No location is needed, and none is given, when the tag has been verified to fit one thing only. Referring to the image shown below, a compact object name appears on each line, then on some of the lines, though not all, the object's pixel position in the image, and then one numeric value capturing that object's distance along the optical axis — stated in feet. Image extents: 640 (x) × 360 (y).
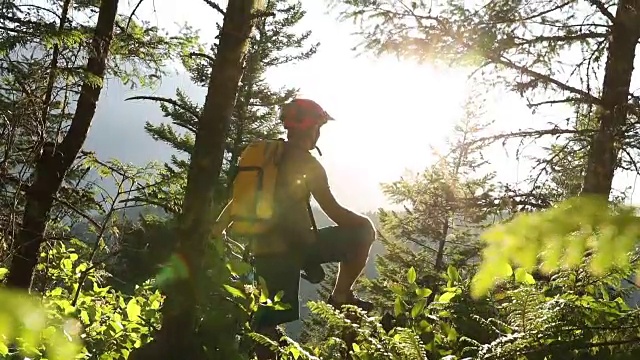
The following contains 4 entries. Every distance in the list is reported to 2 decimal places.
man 12.08
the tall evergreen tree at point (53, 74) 16.61
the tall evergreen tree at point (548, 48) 23.89
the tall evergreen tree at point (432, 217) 30.47
